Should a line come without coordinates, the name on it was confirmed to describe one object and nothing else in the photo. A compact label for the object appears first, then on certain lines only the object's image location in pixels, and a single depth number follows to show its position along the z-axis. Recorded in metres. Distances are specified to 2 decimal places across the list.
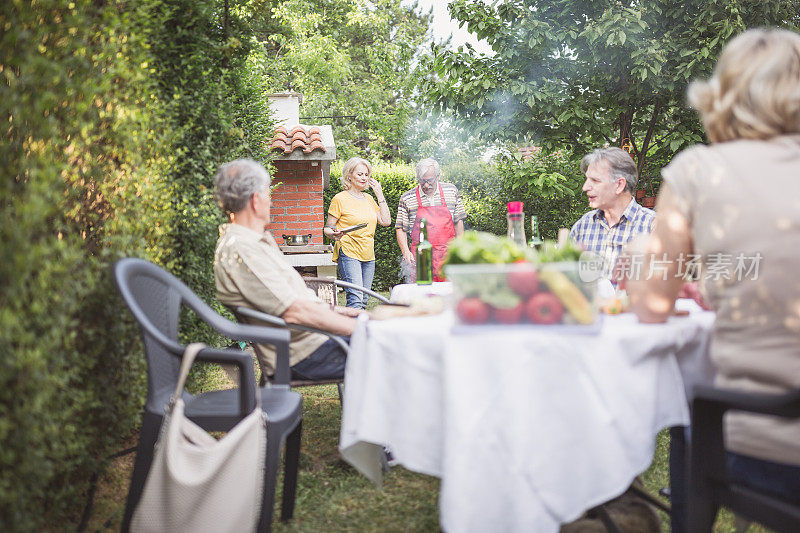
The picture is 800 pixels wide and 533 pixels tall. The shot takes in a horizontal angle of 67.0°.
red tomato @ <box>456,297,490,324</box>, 1.66
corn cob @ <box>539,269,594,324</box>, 1.59
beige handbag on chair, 1.79
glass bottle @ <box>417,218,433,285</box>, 3.10
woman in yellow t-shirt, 6.77
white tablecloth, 1.59
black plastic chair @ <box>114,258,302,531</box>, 2.10
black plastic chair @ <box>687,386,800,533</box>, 1.42
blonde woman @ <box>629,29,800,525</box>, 1.48
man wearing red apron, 6.23
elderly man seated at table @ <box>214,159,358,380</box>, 2.72
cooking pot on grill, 7.94
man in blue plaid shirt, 3.65
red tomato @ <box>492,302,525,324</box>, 1.64
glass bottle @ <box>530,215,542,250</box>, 2.87
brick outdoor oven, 8.61
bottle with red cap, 2.81
